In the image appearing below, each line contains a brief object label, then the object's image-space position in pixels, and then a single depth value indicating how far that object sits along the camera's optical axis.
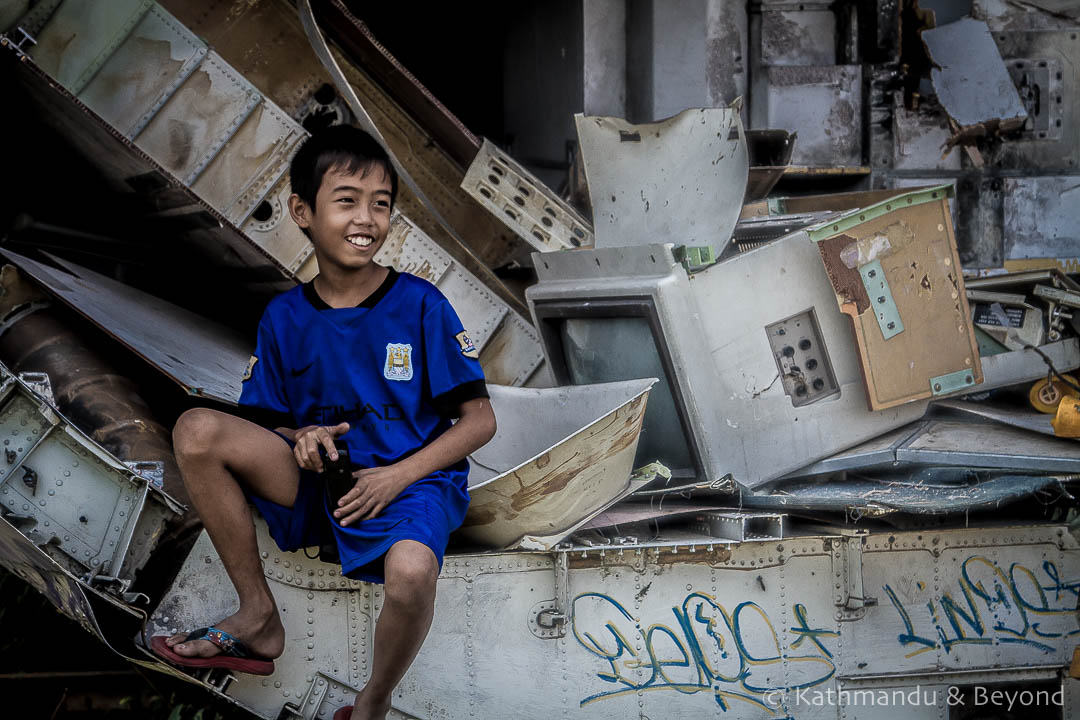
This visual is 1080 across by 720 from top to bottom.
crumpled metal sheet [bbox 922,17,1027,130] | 6.82
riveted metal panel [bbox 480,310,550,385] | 5.11
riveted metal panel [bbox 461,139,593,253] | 5.14
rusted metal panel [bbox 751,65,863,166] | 7.07
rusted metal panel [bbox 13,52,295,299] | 4.71
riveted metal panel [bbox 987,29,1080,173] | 7.00
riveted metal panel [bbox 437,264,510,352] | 5.05
